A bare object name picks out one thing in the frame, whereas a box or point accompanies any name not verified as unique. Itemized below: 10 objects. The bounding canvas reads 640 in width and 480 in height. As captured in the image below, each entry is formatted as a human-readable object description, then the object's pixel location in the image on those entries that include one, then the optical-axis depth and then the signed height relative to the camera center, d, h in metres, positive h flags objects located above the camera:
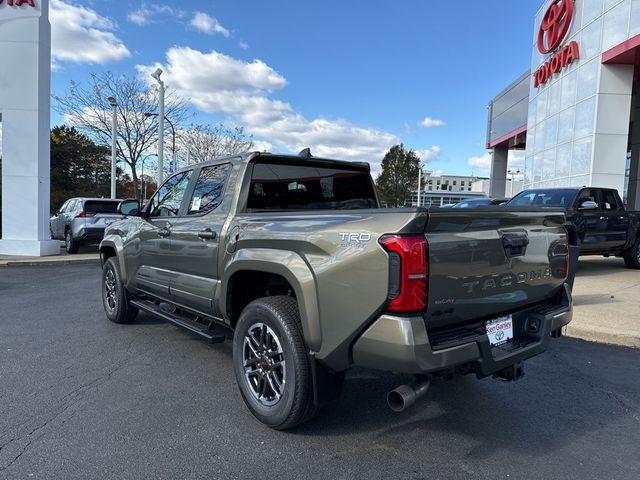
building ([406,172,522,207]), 59.38 +4.93
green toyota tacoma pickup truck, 2.56 -0.47
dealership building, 15.41 +4.50
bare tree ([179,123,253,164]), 31.52 +3.92
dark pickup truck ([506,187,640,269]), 9.40 +0.08
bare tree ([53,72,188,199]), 25.67 +3.91
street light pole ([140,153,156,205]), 49.10 +1.18
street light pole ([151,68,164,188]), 18.00 +2.61
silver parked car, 12.98 -0.64
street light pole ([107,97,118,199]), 20.74 +2.40
